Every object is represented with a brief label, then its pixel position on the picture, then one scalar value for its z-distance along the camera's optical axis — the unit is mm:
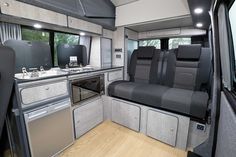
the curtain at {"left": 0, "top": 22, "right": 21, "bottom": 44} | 1588
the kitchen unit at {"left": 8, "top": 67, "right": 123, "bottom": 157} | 1274
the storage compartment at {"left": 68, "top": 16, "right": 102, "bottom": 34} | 2041
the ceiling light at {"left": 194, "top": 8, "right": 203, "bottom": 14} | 1563
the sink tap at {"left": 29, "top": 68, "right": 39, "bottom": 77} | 1552
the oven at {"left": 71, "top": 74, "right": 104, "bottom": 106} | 1827
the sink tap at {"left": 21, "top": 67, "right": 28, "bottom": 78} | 1663
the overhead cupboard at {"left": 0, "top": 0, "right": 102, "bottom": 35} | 1376
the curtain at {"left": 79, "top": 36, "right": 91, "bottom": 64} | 2797
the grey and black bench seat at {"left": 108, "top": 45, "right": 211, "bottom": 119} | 1681
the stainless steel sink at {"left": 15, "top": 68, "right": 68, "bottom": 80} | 1512
